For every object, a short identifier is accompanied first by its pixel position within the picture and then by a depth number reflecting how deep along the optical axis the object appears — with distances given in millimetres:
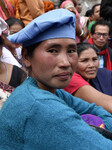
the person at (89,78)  2111
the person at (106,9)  3698
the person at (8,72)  2213
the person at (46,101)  870
